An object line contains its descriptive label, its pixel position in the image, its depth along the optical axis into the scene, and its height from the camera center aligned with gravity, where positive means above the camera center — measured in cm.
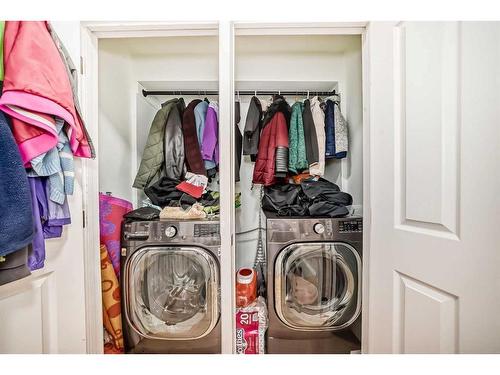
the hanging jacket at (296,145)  136 +27
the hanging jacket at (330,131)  141 +38
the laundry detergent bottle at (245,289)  112 -64
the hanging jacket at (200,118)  138 +48
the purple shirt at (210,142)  133 +29
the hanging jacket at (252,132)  142 +38
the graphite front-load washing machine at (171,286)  108 -60
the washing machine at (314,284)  109 -60
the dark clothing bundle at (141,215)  111 -19
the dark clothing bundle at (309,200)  115 -11
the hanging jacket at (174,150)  130 +23
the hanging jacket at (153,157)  129 +18
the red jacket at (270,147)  136 +26
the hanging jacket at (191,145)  129 +26
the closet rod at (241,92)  156 +75
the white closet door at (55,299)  68 -45
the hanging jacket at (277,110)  146 +56
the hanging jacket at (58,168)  61 +5
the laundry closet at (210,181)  109 +2
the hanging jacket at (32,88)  55 +29
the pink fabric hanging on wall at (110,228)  109 -26
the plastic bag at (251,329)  106 -82
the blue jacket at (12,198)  50 -4
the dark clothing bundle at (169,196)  124 -9
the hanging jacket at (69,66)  69 +46
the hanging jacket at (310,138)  136 +32
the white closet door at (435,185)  54 -1
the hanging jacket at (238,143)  142 +31
